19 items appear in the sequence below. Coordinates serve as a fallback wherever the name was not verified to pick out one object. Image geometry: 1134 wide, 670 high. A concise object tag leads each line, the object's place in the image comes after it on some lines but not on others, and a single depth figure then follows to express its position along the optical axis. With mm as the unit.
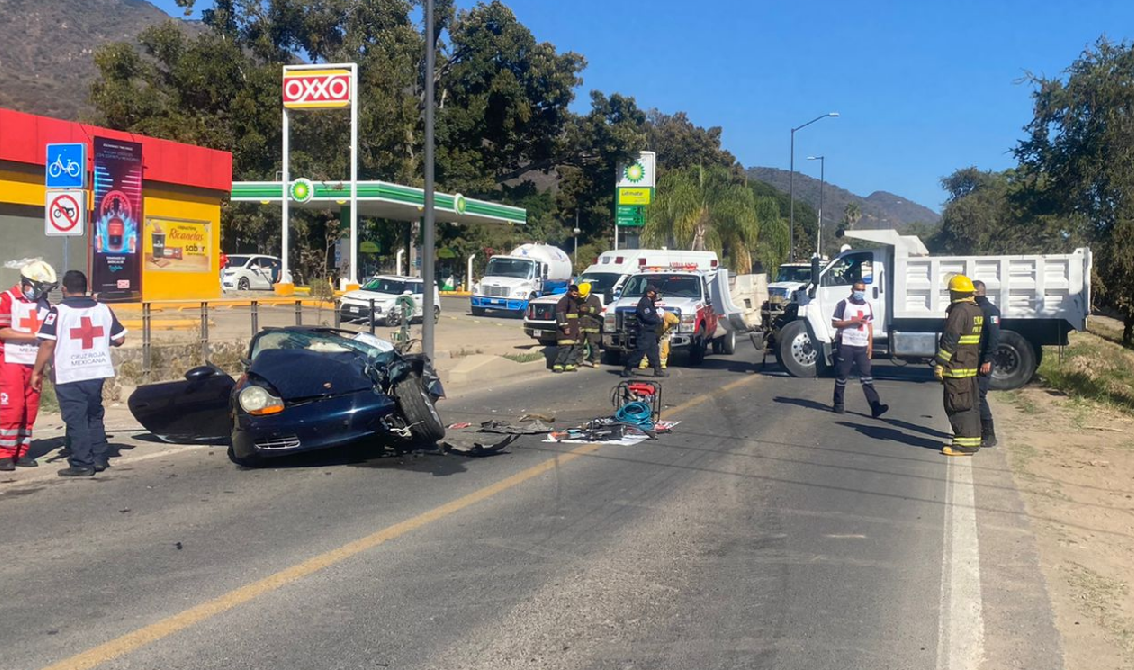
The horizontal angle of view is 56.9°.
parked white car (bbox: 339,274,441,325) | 29344
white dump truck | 17938
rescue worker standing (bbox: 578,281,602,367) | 20562
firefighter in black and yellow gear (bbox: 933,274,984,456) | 10703
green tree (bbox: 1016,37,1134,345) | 26422
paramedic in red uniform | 9180
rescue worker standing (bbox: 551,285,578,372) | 20172
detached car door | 10945
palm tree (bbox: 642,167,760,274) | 54594
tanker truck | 37938
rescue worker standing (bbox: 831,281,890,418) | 13945
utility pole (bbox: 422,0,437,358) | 17406
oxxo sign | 34062
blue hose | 12227
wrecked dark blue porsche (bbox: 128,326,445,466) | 9289
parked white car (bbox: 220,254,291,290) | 40188
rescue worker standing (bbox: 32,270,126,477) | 8969
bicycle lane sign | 13398
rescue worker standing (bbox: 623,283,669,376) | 18422
